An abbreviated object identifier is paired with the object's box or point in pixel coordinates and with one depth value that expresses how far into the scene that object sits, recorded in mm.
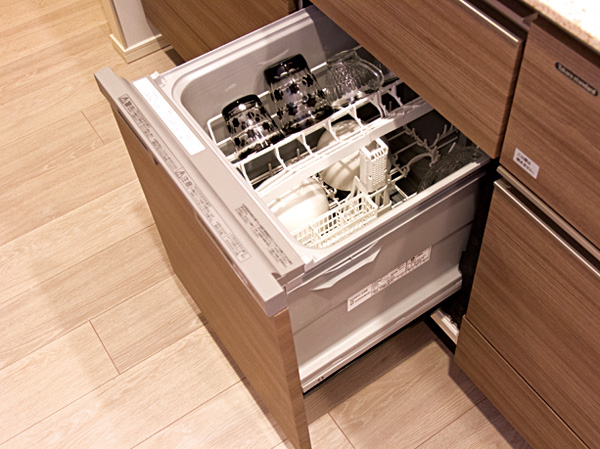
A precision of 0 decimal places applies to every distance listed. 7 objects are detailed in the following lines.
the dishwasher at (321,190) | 854
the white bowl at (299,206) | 1083
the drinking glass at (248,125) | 1102
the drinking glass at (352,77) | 1170
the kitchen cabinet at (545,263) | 691
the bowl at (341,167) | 1145
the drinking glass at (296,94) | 1119
